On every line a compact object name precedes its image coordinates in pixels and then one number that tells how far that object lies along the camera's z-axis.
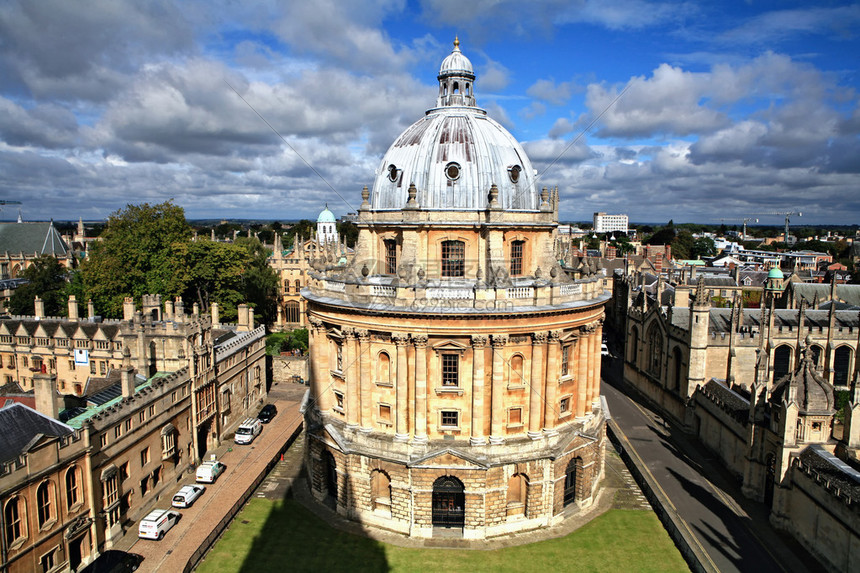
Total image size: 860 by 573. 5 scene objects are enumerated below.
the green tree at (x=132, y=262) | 57.81
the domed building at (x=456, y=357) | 30.77
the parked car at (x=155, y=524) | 30.88
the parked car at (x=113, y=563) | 26.23
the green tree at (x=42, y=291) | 68.33
